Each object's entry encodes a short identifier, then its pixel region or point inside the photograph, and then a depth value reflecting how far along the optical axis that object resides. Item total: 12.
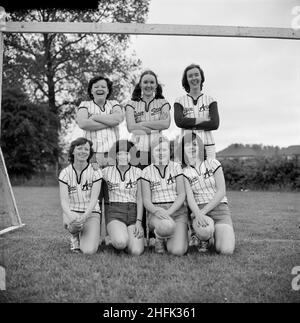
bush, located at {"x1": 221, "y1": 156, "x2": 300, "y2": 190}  17.97
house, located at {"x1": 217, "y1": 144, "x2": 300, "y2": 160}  49.40
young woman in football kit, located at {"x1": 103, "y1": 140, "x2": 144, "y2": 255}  4.05
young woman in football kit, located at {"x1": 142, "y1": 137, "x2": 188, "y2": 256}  3.94
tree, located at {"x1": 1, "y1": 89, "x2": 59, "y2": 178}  22.92
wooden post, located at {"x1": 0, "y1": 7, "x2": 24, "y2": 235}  4.23
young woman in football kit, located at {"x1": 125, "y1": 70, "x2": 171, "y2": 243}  4.26
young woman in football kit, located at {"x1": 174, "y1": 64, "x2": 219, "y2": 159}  4.26
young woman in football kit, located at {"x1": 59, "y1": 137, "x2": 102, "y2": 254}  3.96
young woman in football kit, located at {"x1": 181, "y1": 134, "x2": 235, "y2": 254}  3.99
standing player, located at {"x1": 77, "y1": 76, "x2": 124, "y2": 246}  4.20
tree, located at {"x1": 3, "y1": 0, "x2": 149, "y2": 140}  19.91
